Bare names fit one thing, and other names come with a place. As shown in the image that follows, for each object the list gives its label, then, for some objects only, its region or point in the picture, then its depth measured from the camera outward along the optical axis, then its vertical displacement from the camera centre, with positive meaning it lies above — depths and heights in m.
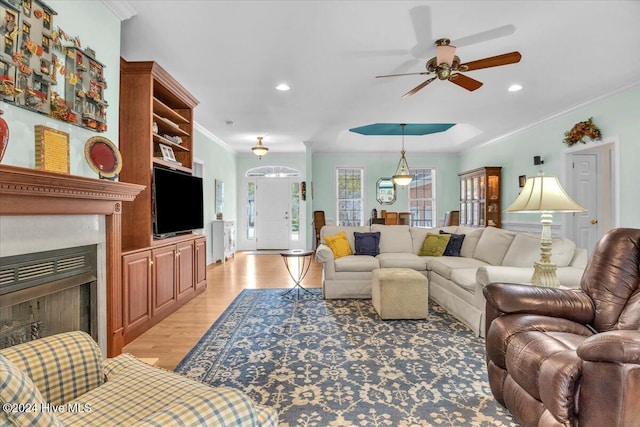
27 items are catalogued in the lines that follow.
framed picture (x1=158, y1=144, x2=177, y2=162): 3.95 +0.69
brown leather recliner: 1.28 -0.62
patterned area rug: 1.94 -1.10
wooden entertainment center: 3.09 -0.07
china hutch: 7.02 +0.29
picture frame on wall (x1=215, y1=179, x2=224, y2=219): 7.33 +0.33
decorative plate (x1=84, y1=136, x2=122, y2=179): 2.41 +0.40
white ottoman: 3.47 -0.86
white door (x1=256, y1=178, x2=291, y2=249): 9.23 -0.09
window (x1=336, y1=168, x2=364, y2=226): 9.24 +0.46
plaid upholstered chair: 0.79 -0.56
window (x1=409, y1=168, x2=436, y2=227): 9.24 +0.37
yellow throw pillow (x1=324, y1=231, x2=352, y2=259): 4.71 -0.45
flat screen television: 3.55 +0.11
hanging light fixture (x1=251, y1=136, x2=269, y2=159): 6.94 +1.24
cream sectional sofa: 3.06 -0.59
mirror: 9.15 +0.53
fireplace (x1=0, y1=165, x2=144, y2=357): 1.72 -0.08
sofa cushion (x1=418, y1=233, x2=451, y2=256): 4.75 -0.46
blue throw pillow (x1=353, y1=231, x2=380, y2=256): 4.88 -0.45
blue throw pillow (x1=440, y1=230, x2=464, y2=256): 4.73 -0.47
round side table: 4.32 -1.04
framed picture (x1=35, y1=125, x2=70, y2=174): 2.00 +0.38
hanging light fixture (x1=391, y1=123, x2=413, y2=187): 7.50 +0.69
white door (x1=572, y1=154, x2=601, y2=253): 5.30 +0.25
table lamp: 2.45 +0.04
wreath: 4.66 +1.08
